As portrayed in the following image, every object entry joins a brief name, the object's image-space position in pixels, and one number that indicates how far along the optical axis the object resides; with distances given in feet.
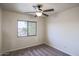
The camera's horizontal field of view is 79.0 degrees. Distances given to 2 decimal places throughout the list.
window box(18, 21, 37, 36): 10.72
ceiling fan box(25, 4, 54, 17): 6.99
